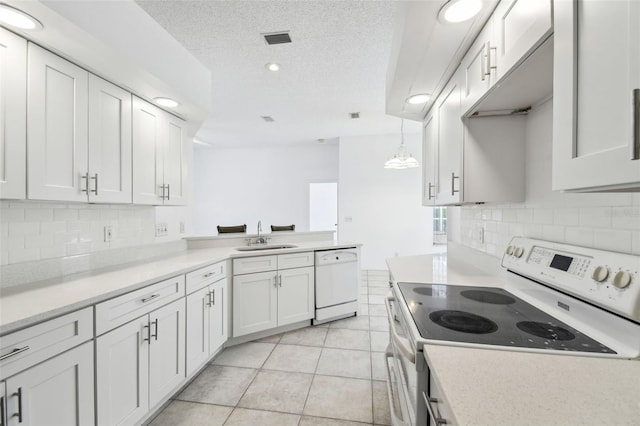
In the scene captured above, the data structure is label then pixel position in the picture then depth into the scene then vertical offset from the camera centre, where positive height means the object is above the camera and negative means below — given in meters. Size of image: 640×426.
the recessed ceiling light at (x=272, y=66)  2.73 +1.45
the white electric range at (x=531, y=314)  0.81 -0.40
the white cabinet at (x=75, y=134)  1.37 +0.44
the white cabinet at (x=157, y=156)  2.05 +0.45
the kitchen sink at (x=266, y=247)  3.06 -0.40
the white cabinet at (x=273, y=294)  2.59 -0.82
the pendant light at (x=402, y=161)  3.88 +0.72
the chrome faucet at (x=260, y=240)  3.26 -0.33
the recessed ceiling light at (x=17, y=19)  1.14 +0.82
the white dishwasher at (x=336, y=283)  3.07 -0.81
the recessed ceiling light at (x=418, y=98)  2.04 +0.86
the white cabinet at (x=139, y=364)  1.35 -0.86
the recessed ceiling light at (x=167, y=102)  2.14 +0.86
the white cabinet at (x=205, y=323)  2.00 -0.88
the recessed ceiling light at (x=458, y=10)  1.12 +0.84
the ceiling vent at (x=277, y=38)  2.24 +1.43
